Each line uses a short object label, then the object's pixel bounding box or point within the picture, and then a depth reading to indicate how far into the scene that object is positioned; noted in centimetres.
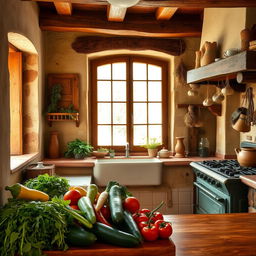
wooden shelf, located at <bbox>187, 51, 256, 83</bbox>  273
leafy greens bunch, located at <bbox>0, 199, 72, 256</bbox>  146
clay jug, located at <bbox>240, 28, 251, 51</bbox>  329
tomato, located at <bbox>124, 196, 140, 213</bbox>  178
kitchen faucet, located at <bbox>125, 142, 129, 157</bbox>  499
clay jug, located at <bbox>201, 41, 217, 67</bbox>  391
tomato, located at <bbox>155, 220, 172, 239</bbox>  161
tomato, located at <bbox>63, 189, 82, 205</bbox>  182
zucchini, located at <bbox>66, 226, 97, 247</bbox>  153
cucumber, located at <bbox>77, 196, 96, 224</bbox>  162
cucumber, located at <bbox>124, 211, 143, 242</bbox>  156
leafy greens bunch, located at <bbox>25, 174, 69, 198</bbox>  249
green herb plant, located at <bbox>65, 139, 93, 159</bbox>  470
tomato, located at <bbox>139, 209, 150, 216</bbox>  177
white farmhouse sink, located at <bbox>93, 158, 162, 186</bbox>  451
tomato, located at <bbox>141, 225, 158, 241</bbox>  158
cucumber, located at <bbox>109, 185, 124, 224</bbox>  164
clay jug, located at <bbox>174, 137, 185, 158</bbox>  491
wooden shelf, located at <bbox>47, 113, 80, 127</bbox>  475
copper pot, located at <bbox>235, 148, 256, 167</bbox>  366
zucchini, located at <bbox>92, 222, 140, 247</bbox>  152
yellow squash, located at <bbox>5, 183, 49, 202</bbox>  181
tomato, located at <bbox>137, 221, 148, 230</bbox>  163
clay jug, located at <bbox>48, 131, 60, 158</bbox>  478
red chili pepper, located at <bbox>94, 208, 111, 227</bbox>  167
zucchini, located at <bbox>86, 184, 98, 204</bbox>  189
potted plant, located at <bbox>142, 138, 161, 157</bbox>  504
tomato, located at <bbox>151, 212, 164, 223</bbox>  172
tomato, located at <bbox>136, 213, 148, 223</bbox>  169
